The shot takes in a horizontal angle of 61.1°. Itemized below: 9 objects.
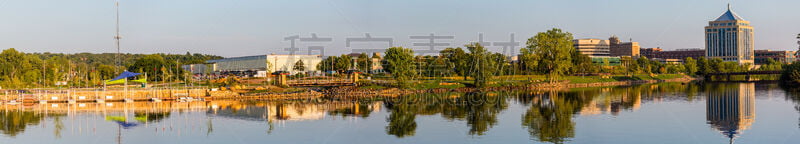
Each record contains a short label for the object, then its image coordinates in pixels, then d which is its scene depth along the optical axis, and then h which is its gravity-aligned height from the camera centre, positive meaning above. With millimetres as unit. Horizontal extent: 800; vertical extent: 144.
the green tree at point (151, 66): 120500 +1074
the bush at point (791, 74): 107975 -878
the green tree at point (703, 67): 172750 +542
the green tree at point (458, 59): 109256 +1994
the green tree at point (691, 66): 173625 +816
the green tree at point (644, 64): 169438 +1457
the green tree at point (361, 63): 140750 +1609
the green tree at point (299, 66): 141500 +1060
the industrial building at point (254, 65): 153062 +1582
